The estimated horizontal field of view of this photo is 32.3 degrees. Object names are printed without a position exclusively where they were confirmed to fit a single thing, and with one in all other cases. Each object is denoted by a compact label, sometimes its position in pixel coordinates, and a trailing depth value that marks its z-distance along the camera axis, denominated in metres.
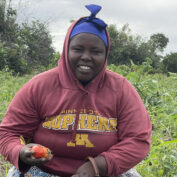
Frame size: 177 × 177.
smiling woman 1.72
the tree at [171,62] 29.68
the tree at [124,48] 27.55
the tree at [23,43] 12.65
